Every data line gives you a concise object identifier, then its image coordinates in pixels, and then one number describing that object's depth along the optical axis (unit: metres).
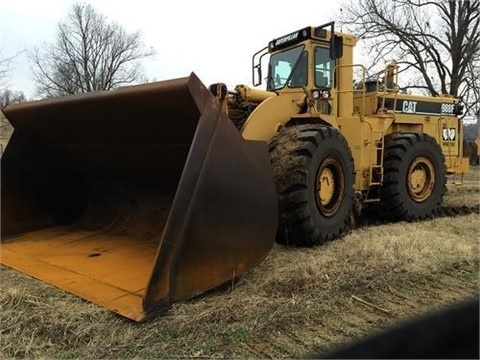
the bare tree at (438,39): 25.42
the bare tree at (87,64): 39.81
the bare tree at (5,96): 25.48
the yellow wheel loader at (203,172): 3.38
